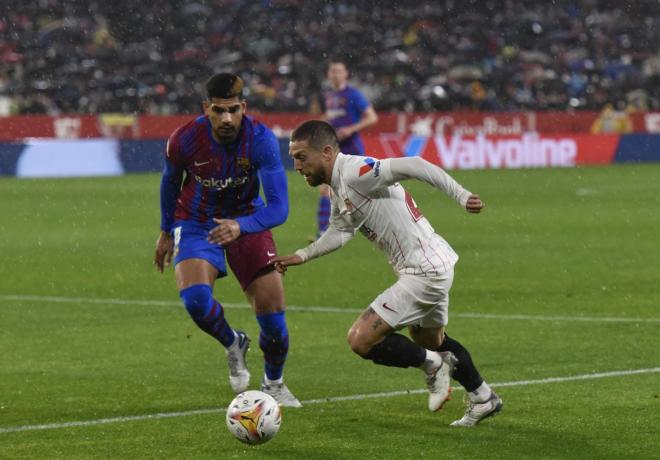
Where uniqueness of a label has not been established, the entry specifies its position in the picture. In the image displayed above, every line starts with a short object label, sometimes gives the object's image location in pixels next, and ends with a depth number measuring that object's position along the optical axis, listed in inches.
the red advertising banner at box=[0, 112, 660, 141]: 2691.9
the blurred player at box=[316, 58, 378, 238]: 1400.1
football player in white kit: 575.8
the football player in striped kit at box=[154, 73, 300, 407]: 644.1
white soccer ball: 542.6
